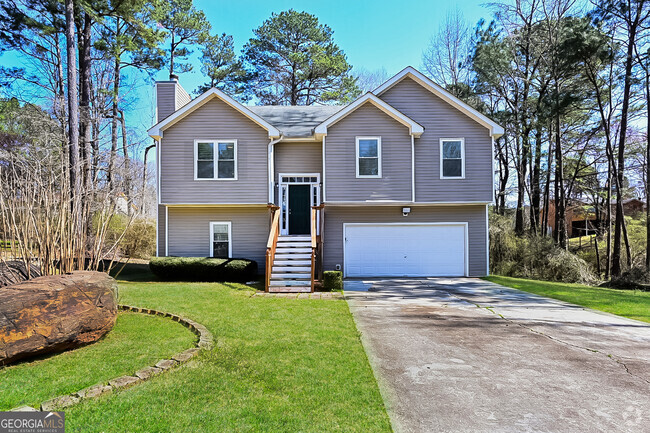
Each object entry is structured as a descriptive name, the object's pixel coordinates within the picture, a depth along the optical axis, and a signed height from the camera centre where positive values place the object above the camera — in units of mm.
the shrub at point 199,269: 12289 -1471
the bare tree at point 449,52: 25391 +11853
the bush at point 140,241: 18484 -801
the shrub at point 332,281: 10711 -1657
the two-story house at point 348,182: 13594 +1544
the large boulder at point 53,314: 4324 -1114
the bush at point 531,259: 15766 -1675
